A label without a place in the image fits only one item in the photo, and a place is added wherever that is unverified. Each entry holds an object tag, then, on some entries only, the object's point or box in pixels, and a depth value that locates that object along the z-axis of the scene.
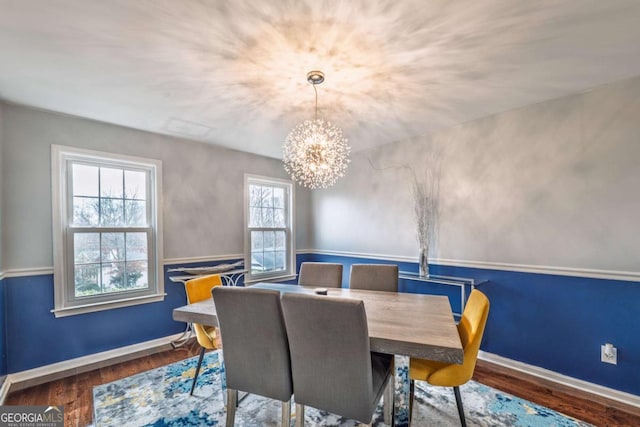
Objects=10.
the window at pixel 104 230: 2.71
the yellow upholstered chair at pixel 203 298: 2.29
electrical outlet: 2.20
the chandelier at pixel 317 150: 2.24
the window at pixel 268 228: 4.15
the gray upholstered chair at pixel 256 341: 1.62
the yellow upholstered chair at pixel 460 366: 1.69
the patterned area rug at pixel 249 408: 1.98
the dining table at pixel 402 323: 1.45
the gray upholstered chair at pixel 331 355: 1.42
